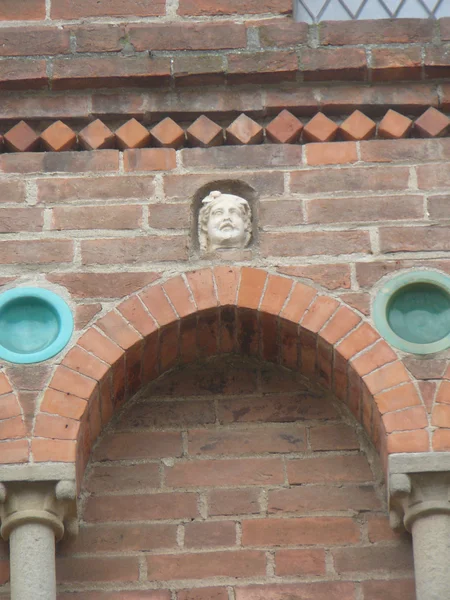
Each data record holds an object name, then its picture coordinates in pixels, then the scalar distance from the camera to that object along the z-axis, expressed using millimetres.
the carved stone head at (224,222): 10603
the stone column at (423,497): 9677
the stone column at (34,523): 9596
